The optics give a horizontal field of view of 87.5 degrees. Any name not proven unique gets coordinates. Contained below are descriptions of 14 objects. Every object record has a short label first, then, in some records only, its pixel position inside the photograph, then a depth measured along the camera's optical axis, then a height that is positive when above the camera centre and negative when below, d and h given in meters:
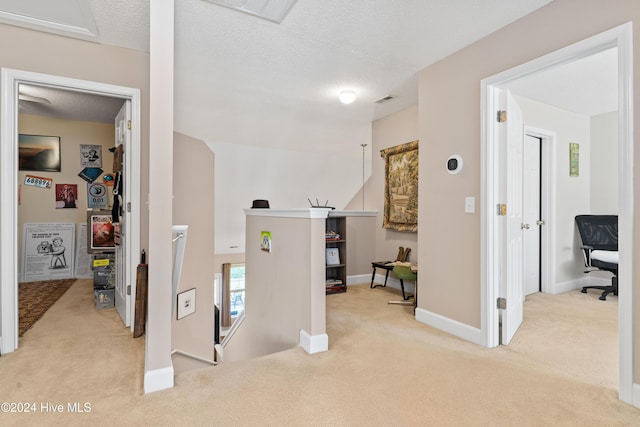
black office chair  3.91 -0.38
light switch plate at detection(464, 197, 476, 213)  2.62 +0.06
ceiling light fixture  3.57 +1.25
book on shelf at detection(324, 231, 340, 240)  4.46 -0.31
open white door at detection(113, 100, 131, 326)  2.84 -0.26
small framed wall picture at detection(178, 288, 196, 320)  3.51 -0.98
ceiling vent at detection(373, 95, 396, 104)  3.81 +1.32
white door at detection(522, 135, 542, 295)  4.15 +0.00
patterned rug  2.92 -0.94
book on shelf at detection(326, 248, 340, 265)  4.45 -0.58
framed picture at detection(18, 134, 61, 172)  4.46 +0.81
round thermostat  2.71 +0.40
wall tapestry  4.12 +0.33
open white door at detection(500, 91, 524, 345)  2.54 -0.11
